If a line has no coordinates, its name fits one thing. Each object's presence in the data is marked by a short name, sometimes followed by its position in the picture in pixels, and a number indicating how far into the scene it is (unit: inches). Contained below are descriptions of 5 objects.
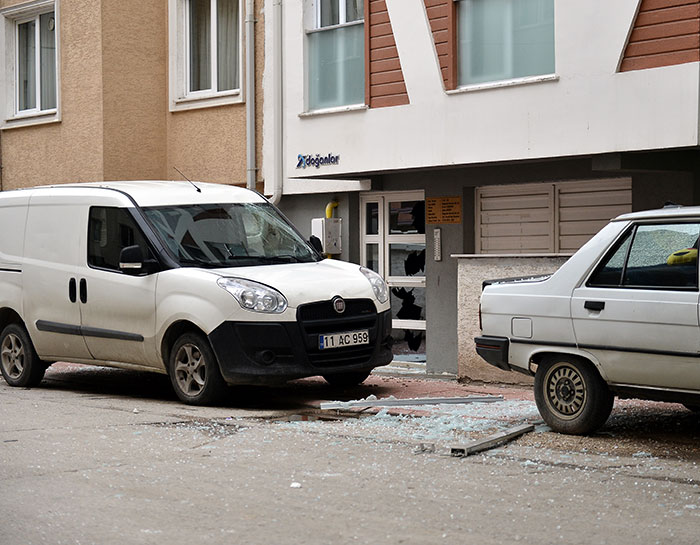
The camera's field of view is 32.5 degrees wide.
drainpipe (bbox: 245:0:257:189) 717.3
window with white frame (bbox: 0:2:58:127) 821.2
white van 412.2
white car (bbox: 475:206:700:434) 320.2
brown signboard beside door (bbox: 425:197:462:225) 619.5
